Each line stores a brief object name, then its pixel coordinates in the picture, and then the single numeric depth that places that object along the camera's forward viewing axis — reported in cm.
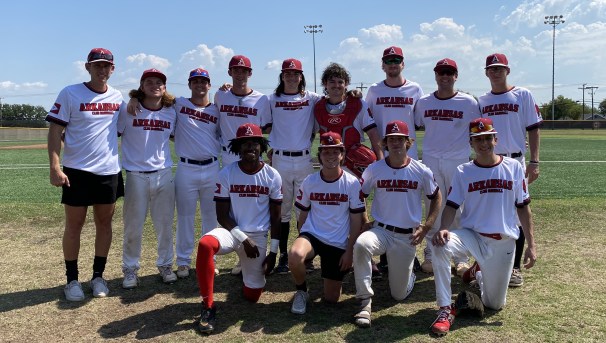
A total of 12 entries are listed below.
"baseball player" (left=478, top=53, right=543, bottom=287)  500
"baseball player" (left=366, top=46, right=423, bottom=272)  529
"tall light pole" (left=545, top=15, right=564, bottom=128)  6976
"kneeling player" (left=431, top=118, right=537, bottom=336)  410
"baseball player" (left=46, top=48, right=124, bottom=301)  454
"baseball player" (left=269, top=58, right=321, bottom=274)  538
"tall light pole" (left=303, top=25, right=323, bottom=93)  7425
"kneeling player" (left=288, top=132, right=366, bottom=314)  435
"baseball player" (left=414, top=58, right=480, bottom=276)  509
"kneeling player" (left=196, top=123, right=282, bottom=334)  452
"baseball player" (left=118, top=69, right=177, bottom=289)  491
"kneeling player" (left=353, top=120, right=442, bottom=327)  438
